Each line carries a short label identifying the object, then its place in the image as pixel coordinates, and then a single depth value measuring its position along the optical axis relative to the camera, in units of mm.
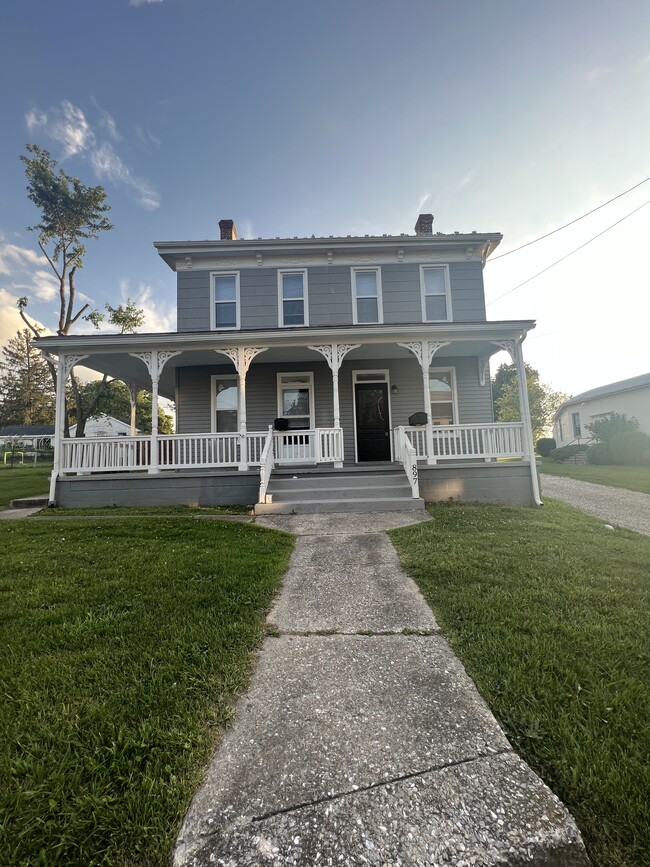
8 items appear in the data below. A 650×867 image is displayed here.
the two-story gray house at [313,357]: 8289
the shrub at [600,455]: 17406
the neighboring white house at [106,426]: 32781
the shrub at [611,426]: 17781
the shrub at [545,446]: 21188
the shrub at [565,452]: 19562
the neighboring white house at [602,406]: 20266
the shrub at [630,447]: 16344
